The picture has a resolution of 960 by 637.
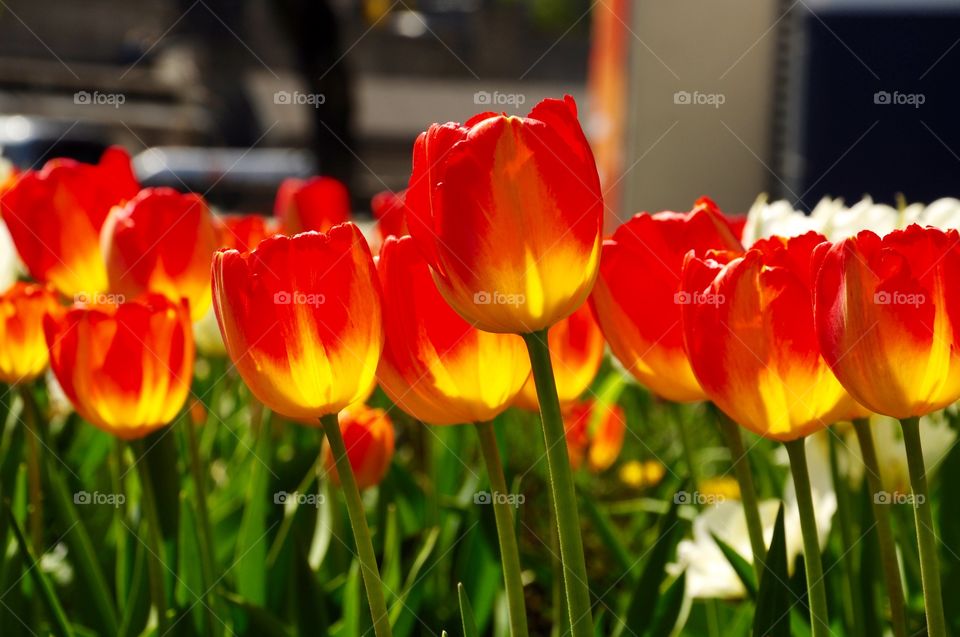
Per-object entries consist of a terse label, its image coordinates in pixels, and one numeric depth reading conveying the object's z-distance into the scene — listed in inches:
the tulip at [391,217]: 45.0
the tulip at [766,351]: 32.2
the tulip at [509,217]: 31.5
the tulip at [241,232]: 49.6
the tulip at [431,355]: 33.5
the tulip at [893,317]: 31.2
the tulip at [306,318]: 32.5
